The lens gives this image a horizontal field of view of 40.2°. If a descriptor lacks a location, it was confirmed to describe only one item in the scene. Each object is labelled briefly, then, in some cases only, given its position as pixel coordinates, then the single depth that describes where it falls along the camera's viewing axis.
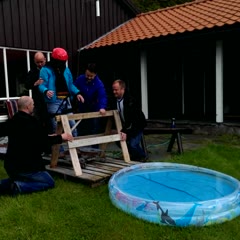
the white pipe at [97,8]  10.45
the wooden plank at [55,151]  4.46
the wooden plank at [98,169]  4.34
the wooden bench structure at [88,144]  4.21
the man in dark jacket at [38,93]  5.09
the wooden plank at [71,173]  4.02
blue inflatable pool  2.90
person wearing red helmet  4.60
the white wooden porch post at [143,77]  9.54
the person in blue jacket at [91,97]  5.41
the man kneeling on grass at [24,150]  3.66
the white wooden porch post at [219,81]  8.02
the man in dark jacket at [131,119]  5.01
